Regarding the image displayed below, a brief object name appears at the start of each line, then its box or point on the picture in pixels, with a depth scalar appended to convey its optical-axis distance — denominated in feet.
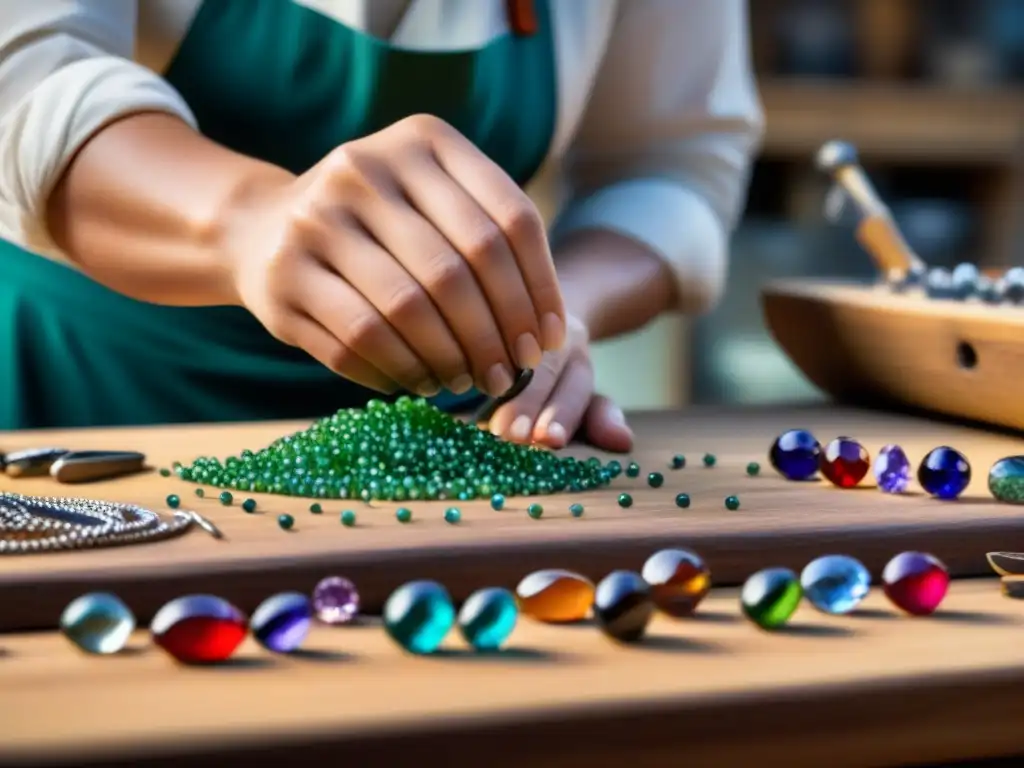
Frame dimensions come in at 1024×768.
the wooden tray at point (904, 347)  2.31
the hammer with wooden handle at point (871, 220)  3.07
